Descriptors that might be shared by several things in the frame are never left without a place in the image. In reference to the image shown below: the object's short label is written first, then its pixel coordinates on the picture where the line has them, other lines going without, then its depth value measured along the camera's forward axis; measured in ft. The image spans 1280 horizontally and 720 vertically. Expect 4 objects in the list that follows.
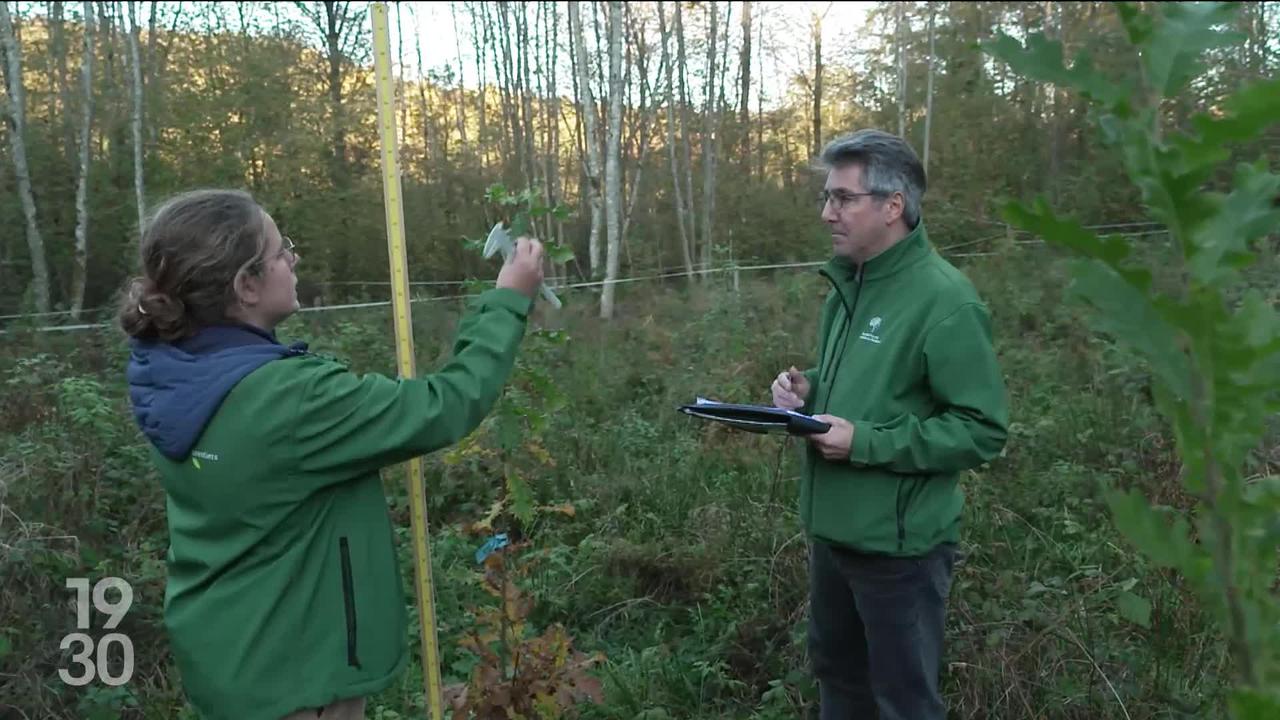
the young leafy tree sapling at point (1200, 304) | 2.17
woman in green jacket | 5.99
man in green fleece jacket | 8.04
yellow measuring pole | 8.13
